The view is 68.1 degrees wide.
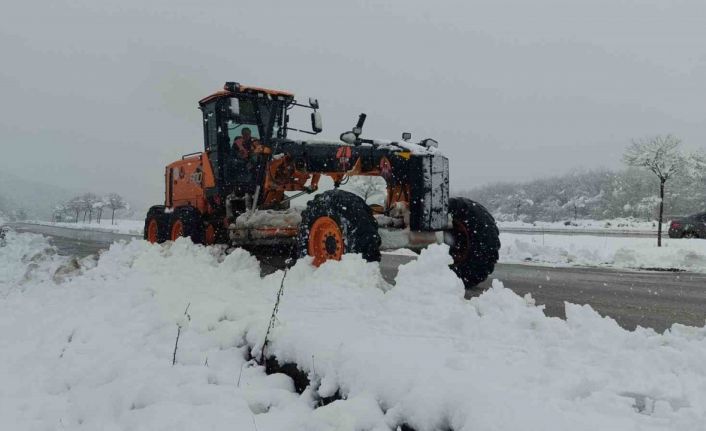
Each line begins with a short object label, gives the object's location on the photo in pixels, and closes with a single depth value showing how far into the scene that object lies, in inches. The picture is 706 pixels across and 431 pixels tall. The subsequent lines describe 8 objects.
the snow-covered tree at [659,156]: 649.0
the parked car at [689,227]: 807.7
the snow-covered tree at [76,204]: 3836.1
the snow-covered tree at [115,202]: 3250.0
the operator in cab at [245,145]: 334.3
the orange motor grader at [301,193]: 224.4
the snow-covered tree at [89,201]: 3586.1
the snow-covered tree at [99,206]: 3565.0
